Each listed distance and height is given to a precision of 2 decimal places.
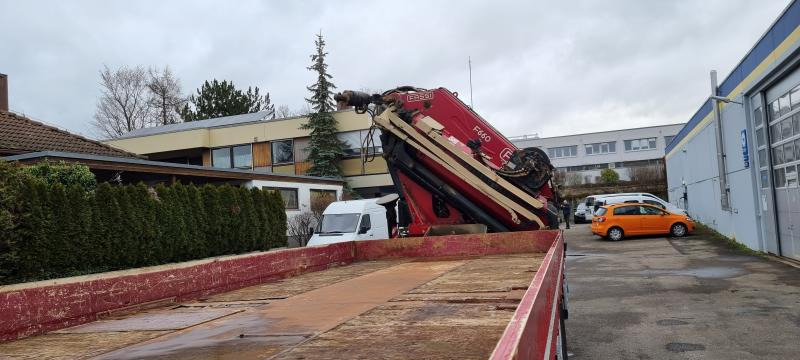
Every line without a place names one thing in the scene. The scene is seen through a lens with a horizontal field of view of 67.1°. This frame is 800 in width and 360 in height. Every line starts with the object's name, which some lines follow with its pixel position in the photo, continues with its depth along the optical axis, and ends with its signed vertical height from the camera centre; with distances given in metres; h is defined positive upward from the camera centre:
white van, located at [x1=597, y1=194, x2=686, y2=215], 26.77 +0.30
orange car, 25.14 -0.67
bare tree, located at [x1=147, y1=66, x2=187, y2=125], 51.16 +11.31
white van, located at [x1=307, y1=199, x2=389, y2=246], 15.99 -0.02
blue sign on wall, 17.09 +1.31
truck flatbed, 2.98 -0.60
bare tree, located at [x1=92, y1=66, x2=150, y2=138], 48.34 +10.32
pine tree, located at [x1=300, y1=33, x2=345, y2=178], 32.09 +4.32
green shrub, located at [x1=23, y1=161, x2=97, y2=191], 12.93 +1.40
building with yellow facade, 33.75 +4.77
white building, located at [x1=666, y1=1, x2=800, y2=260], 13.69 +1.59
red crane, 8.79 +0.70
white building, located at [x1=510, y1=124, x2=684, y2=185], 66.81 +6.73
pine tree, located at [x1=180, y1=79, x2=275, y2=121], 49.47 +10.45
